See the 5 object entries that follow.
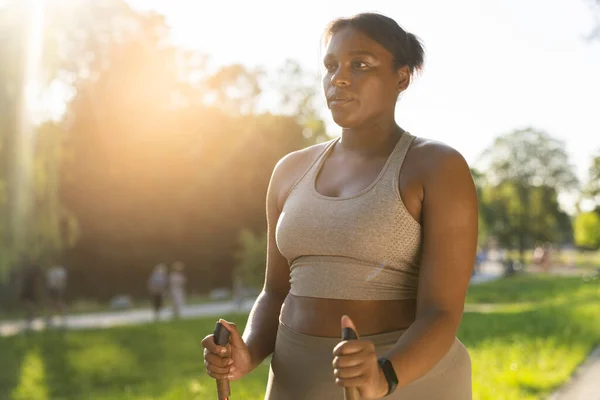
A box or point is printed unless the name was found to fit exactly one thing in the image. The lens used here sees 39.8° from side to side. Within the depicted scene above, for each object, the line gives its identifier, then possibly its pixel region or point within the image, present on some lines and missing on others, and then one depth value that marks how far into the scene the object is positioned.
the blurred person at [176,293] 23.33
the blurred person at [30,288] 20.98
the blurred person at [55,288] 23.64
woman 2.00
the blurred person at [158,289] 23.25
